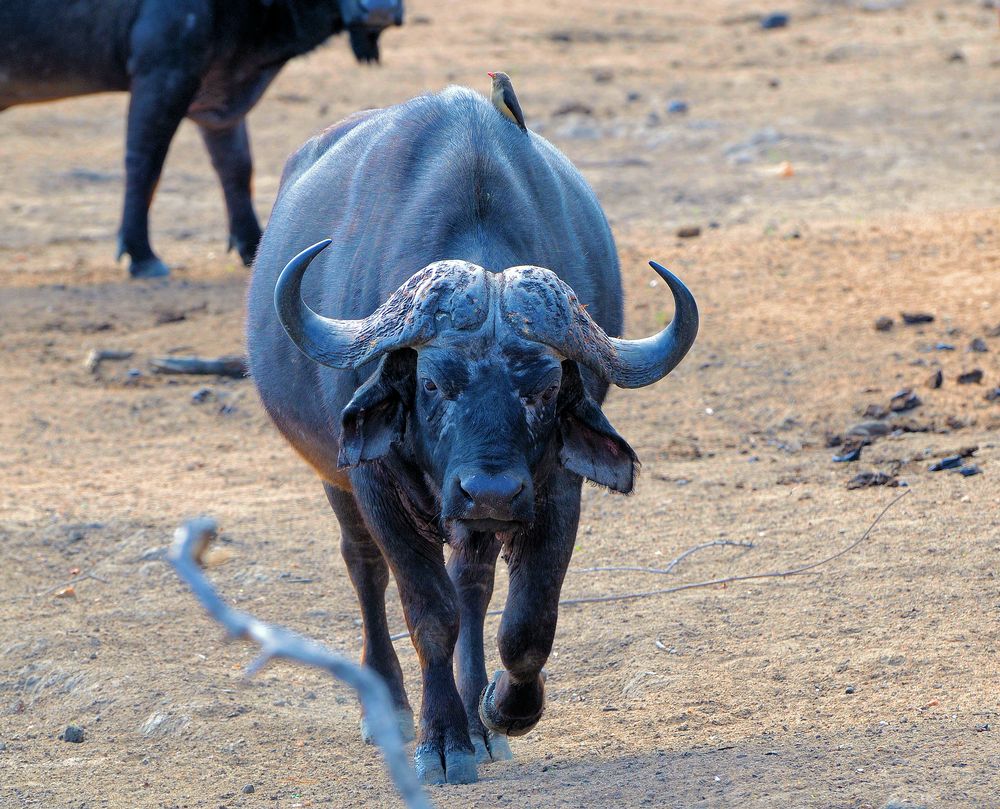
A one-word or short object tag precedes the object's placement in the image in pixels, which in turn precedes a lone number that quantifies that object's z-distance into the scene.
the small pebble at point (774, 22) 34.72
